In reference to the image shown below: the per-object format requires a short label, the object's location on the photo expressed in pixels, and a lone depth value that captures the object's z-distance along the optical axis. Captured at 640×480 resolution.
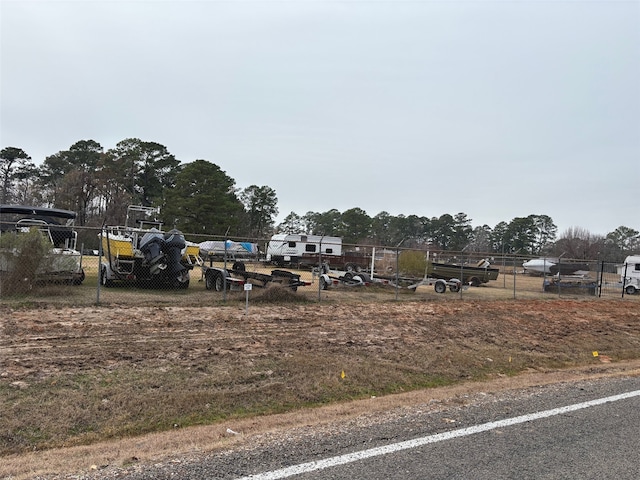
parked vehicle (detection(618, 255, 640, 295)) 26.30
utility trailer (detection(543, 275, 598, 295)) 23.06
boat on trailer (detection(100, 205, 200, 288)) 14.14
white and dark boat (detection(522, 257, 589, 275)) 29.87
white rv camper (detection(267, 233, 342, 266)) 36.96
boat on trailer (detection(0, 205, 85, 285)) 11.64
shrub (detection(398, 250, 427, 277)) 24.64
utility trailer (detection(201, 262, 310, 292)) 14.27
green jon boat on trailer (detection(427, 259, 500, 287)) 26.62
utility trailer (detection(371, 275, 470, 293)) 19.41
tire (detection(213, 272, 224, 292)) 15.21
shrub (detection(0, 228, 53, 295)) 11.51
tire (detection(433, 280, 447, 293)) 20.61
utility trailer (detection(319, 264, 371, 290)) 18.20
